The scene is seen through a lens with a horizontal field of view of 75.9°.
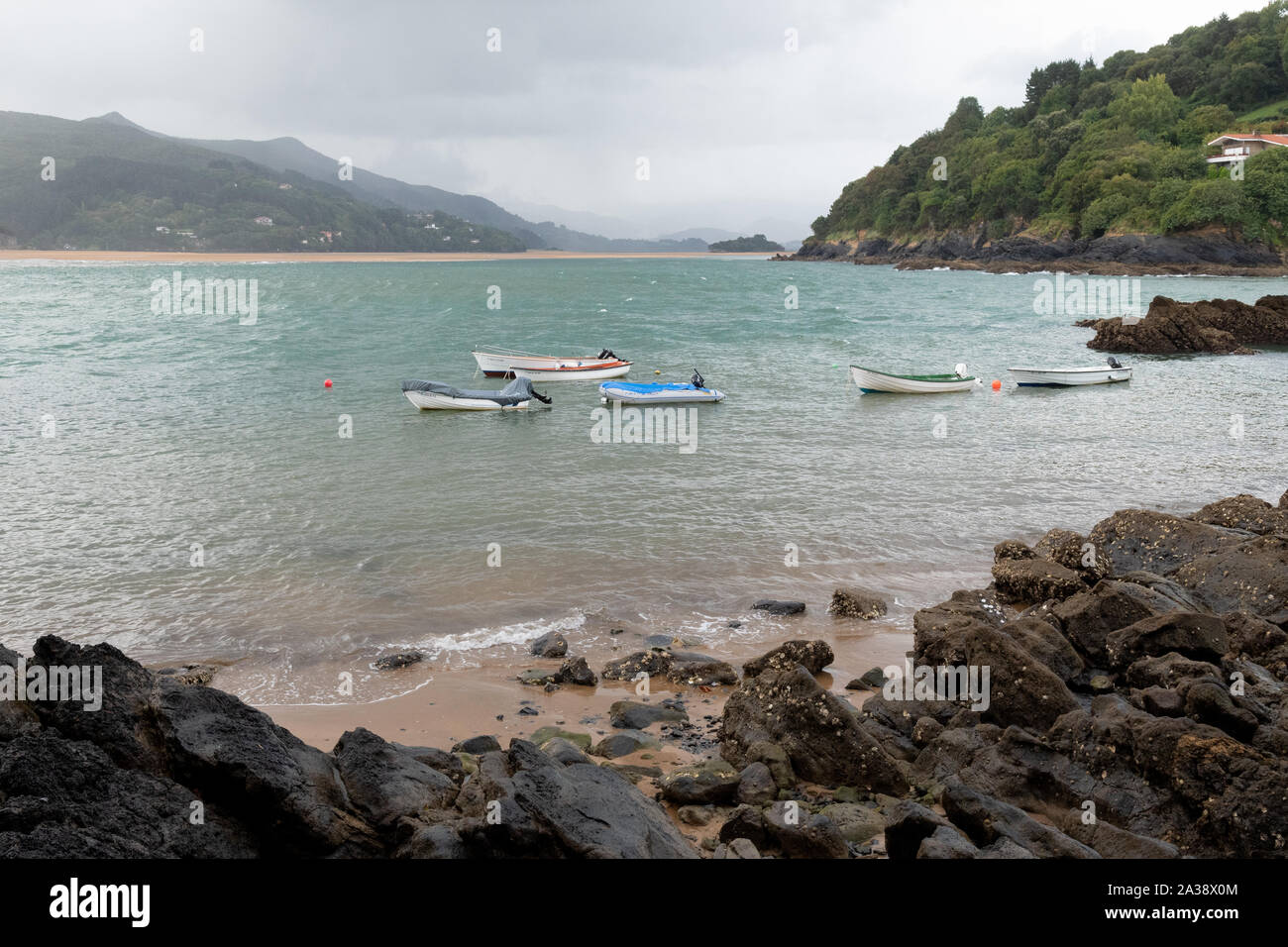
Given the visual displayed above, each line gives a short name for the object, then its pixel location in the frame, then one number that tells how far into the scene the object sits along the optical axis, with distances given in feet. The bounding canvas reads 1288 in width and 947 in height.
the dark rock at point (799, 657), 32.24
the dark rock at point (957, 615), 30.68
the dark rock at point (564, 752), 24.02
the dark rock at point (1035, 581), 37.29
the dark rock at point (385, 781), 18.79
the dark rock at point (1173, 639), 27.91
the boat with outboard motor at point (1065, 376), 111.96
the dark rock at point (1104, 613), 30.42
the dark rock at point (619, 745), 26.68
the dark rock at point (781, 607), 40.57
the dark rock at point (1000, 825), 18.58
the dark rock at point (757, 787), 22.99
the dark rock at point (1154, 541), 39.09
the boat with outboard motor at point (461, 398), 92.07
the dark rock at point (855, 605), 40.04
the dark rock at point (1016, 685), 25.79
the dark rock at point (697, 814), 22.16
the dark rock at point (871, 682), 31.99
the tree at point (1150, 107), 414.41
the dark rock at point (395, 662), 34.37
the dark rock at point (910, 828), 18.38
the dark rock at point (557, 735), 27.55
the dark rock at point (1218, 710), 22.27
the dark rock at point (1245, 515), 43.47
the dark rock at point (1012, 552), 43.29
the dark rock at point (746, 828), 20.40
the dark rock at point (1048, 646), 28.60
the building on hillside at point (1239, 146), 355.97
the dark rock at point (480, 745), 26.23
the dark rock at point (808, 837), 19.08
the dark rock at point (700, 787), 23.00
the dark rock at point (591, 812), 16.96
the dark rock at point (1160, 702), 23.91
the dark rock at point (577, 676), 32.78
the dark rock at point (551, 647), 35.60
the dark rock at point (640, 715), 29.25
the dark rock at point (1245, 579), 33.68
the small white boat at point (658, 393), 97.96
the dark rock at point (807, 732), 23.91
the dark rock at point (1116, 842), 18.69
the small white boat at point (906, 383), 105.60
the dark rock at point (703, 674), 32.71
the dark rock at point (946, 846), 16.96
